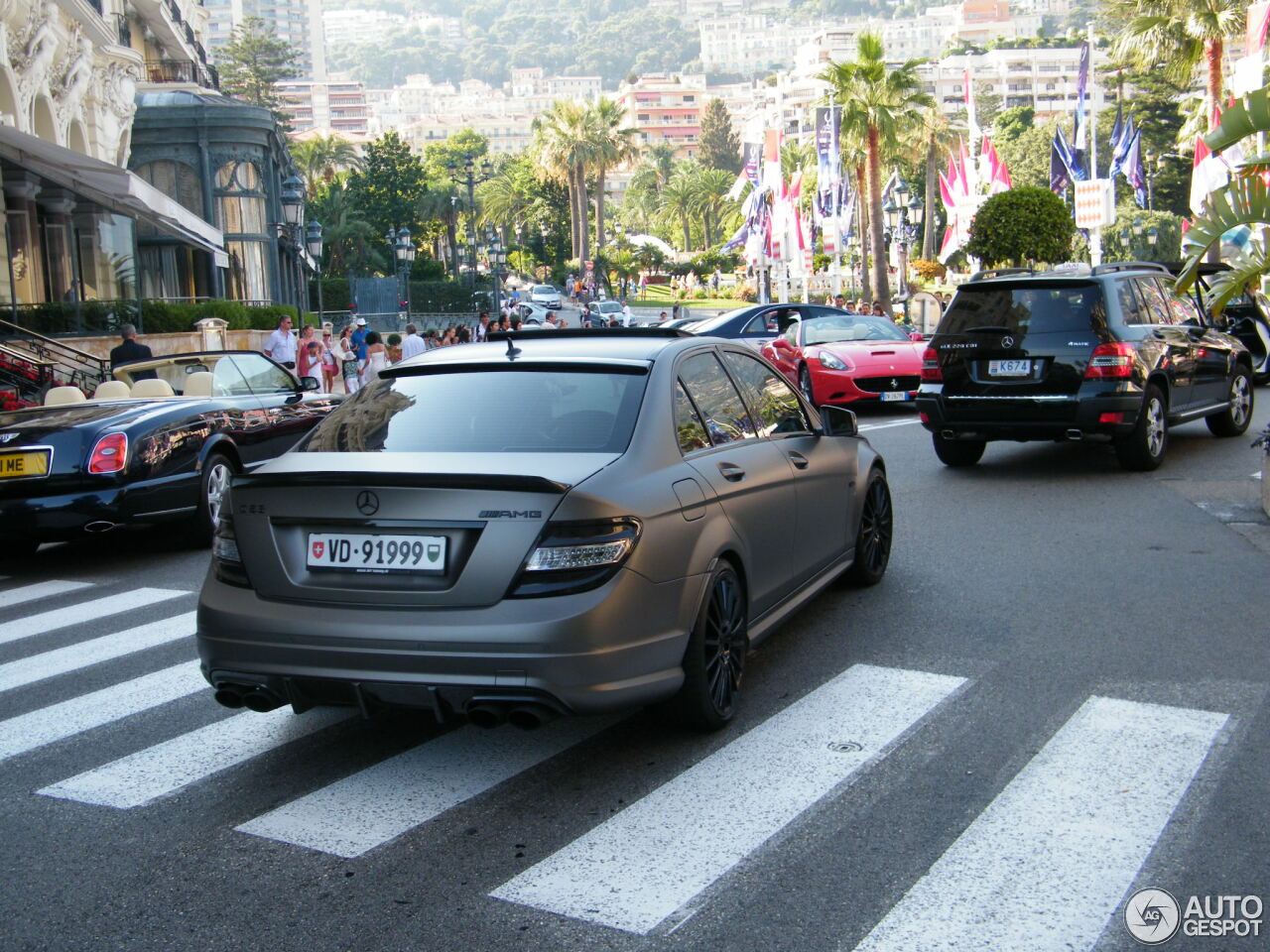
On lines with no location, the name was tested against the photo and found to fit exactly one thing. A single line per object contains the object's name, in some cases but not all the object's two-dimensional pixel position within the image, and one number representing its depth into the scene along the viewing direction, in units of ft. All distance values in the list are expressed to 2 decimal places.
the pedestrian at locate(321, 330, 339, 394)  74.26
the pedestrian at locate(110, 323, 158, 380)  57.82
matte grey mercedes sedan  13.96
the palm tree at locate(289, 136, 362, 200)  310.65
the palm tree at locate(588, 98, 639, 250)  271.28
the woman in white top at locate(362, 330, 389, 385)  67.87
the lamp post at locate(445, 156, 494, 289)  173.19
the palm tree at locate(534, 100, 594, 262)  272.31
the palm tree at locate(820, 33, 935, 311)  129.39
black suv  36.37
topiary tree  111.86
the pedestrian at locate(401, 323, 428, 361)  67.15
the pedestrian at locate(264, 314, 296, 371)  67.62
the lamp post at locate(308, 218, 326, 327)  104.94
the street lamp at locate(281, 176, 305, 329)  99.04
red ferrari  57.82
